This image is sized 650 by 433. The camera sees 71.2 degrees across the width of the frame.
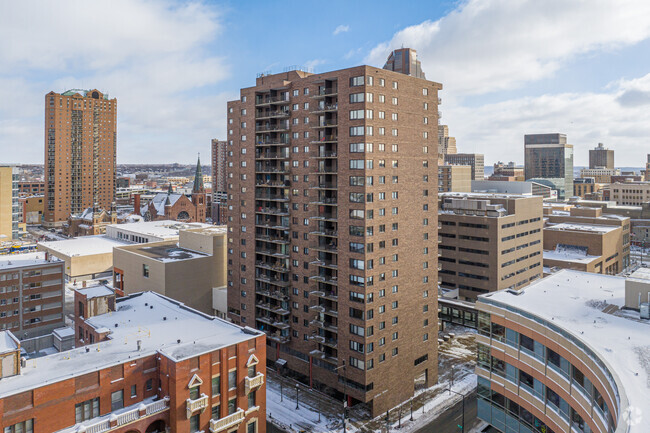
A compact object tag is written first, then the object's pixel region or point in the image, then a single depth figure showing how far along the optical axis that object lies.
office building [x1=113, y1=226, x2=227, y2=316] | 95.44
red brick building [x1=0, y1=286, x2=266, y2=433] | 39.19
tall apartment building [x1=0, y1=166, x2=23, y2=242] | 158.38
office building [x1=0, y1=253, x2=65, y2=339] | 85.75
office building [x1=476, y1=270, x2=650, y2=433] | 32.06
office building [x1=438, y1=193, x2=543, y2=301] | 104.19
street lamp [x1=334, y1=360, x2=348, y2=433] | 63.97
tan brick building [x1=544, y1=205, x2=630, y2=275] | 132.38
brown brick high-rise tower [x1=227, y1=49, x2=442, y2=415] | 63.38
